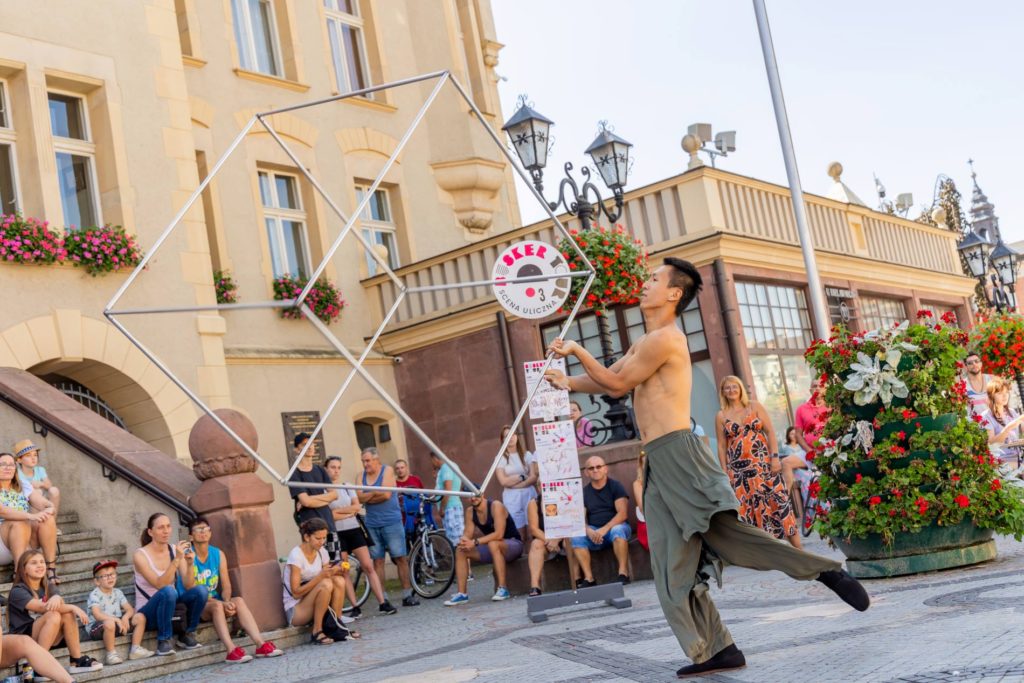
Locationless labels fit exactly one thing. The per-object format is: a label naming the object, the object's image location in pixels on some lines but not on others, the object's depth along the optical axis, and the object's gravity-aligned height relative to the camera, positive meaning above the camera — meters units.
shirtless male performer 5.56 -0.19
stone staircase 9.12 -0.38
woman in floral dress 11.02 -0.18
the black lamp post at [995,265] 22.66 +2.53
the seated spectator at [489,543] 12.21 -0.53
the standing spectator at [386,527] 13.25 -0.22
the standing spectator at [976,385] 13.24 +0.23
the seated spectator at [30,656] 7.92 -0.56
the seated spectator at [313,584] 10.32 -0.54
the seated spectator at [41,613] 8.65 -0.34
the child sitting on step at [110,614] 9.25 -0.46
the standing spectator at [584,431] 13.69 +0.44
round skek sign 7.36 +1.17
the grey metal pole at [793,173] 16.19 +3.49
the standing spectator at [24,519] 9.80 +0.35
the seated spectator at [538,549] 11.63 -0.65
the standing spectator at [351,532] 12.30 -0.19
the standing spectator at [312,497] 11.56 +0.18
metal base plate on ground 9.62 -0.94
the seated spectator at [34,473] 10.50 +0.76
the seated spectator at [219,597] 9.81 -0.50
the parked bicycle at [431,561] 13.35 -0.67
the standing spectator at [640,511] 11.59 -0.44
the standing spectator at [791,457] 14.00 -0.23
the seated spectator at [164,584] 9.55 -0.32
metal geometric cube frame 5.64 +1.06
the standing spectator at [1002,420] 13.15 -0.19
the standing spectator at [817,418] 9.49 +0.11
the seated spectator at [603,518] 11.54 -0.45
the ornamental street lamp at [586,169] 13.30 +3.50
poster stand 10.45 +0.13
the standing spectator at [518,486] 12.56 -0.03
